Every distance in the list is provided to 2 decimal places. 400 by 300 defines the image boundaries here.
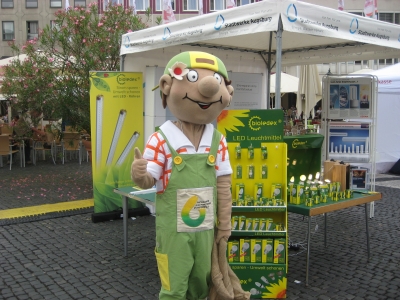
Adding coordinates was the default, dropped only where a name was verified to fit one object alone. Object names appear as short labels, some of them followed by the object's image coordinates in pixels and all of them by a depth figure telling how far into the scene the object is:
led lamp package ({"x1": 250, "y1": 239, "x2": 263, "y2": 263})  4.02
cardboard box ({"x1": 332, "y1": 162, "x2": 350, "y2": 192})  4.82
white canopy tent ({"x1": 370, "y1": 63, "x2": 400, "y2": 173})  11.38
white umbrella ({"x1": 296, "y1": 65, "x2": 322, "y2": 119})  10.24
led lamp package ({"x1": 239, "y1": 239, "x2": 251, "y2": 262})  4.01
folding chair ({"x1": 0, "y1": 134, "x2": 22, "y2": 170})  11.70
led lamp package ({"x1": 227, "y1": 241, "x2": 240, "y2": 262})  4.00
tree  8.77
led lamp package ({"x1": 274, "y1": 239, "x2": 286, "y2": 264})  4.01
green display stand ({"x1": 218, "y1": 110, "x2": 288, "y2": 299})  4.02
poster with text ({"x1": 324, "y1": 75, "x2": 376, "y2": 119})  6.75
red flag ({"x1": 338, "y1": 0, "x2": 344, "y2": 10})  11.20
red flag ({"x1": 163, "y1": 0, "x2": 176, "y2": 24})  8.35
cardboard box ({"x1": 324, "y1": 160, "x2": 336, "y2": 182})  5.03
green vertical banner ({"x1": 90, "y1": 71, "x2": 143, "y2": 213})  6.30
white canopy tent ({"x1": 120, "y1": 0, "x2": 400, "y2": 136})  4.51
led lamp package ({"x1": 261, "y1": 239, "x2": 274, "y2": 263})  4.03
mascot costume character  3.00
